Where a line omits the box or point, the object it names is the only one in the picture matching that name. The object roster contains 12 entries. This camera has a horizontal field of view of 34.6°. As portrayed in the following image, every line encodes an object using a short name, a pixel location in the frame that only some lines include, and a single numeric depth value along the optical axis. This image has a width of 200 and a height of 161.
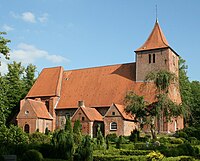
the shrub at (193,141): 31.87
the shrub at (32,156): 16.25
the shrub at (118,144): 27.54
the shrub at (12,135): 24.30
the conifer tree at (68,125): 35.56
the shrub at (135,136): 32.86
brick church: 40.34
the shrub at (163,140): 31.44
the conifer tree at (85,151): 17.59
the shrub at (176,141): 31.16
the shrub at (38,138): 29.66
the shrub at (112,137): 35.49
